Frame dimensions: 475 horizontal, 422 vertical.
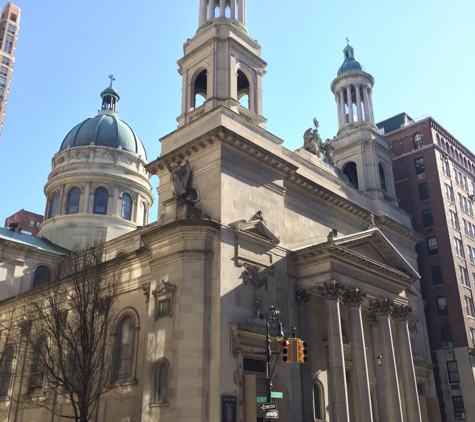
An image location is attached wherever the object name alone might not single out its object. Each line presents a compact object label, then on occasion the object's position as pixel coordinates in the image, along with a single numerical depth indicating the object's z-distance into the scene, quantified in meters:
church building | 26.02
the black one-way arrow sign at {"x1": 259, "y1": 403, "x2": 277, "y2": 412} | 20.26
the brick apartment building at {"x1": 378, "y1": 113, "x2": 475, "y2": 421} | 46.00
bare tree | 25.48
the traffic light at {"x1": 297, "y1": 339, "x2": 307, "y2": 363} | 20.00
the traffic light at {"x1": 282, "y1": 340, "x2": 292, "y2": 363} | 20.00
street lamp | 20.73
